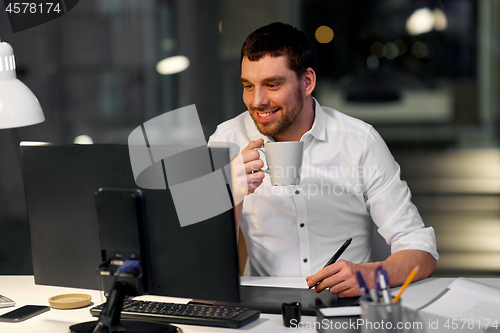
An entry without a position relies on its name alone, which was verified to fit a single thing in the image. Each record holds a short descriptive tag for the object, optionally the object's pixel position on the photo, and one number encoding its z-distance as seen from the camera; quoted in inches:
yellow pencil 79.4
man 106.1
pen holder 78.3
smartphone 88.8
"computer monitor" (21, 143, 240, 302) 81.5
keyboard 86.0
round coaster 91.0
